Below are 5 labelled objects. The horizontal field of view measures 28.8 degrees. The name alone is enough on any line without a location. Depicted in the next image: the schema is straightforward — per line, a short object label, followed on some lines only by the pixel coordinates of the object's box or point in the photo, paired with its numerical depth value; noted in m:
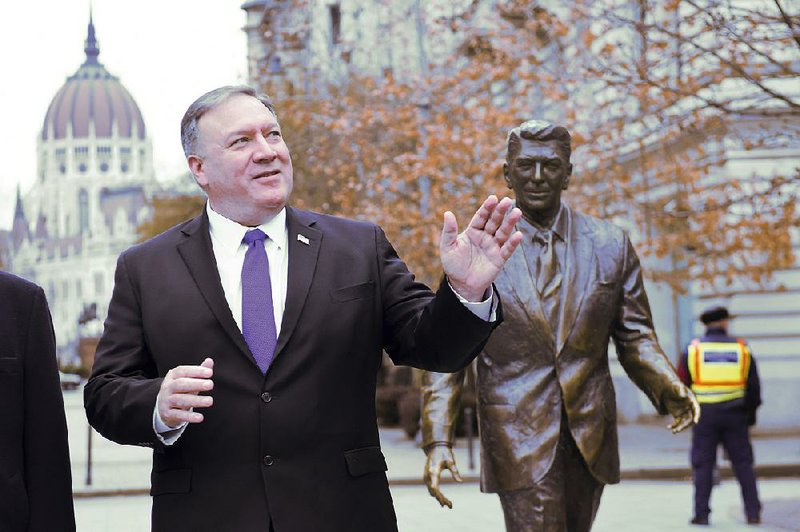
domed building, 192.50
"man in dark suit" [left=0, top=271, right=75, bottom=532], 4.12
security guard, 14.27
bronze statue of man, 6.58
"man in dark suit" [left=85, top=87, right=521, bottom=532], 4.14
